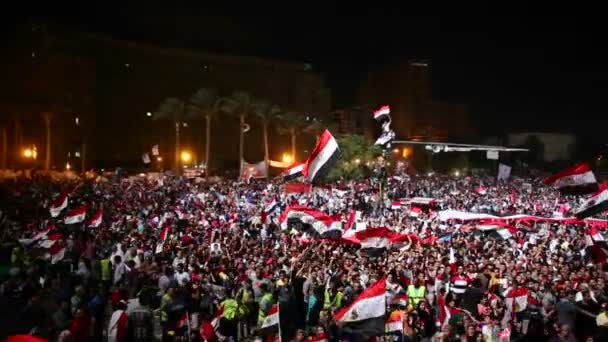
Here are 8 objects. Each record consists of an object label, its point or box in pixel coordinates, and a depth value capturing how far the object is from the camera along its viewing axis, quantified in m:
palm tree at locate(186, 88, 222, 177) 60.28
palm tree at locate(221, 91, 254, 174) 61.31
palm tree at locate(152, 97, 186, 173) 59.88
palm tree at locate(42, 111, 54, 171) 53.25
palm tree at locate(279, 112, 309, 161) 66.56
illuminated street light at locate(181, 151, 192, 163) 72.69
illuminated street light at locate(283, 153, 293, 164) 75.59
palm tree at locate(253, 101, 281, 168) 63.97
